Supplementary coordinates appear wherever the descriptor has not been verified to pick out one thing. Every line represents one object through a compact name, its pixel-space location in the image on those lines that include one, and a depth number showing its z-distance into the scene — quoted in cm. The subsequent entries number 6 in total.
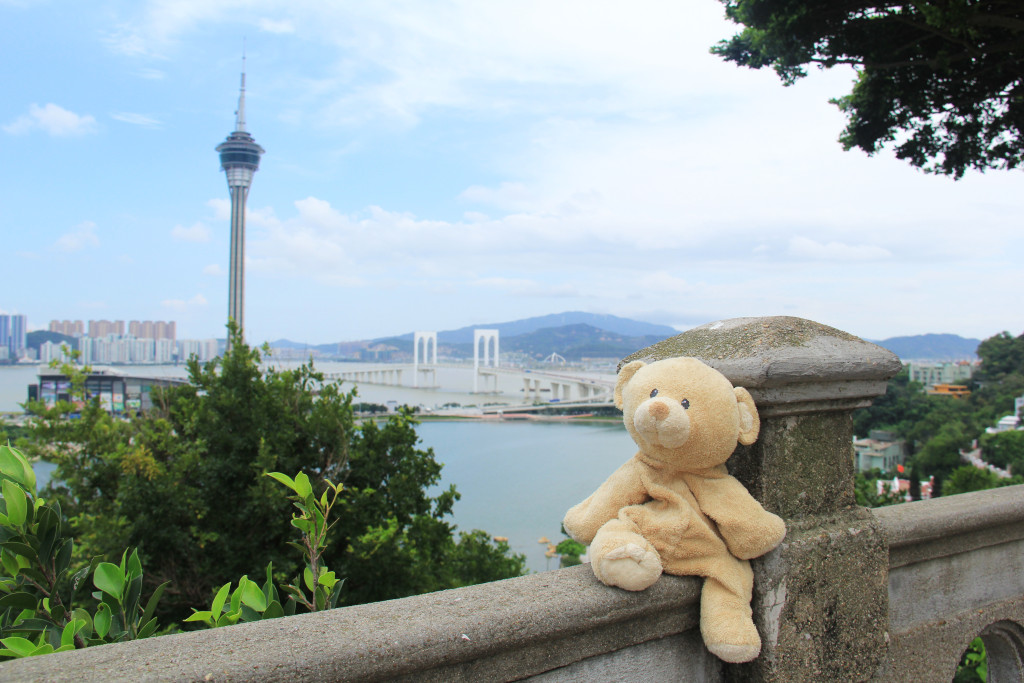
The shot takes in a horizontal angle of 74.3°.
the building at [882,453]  3591
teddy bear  138
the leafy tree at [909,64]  550
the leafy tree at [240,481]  665
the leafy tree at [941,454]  2930
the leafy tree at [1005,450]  2541
